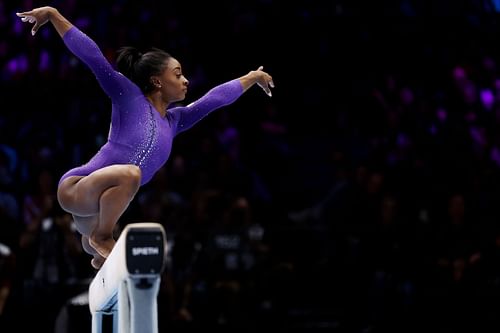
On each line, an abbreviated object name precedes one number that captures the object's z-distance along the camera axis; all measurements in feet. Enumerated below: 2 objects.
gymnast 24.54
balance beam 19.25
